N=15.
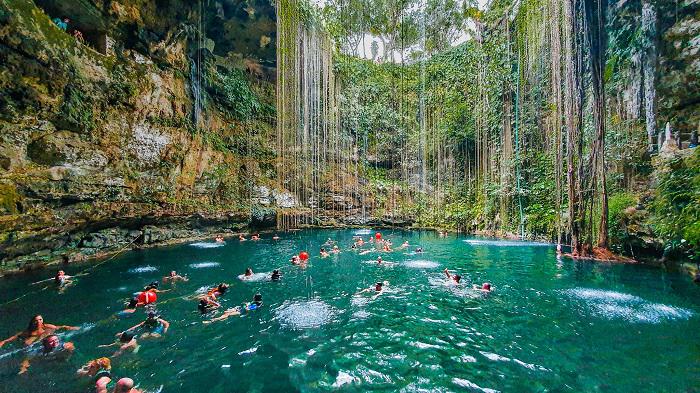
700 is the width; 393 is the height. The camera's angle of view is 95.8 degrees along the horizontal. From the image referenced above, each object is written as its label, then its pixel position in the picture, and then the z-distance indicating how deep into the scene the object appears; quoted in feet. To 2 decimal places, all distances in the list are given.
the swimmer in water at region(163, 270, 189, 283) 30.42
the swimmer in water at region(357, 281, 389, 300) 27.58
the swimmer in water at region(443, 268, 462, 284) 30.07
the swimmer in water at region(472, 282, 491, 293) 27.62
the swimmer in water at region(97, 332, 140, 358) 16.75
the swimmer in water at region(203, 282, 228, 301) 24.95
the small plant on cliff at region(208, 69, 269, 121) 70.33
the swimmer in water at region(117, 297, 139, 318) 21.81
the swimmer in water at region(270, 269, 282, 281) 31.99
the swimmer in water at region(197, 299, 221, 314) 22.57
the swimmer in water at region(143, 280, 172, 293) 25.57
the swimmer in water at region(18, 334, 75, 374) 15.93
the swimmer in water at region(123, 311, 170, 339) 18.83
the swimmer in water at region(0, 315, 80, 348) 17.56
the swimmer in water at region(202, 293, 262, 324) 21.58
